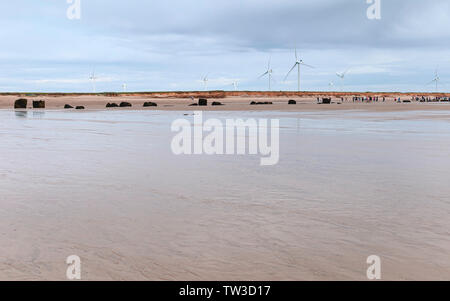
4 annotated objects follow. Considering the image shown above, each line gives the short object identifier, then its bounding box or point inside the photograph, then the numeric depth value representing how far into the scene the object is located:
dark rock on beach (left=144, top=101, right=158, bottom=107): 61.86
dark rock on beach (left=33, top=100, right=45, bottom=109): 54.44
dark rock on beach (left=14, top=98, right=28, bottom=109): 55.75
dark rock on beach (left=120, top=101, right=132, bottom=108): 59.14
